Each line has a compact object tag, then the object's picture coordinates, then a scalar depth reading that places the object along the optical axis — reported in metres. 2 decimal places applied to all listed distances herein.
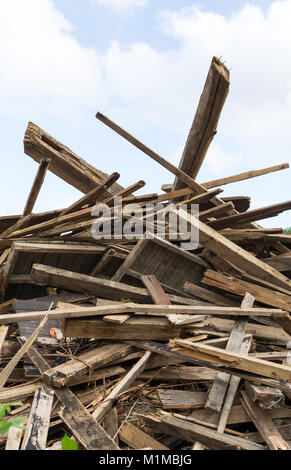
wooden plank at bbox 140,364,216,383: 4.27
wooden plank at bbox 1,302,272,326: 4.04
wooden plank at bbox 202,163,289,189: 6.89
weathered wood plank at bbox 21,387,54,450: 3.07
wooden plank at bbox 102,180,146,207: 6.12
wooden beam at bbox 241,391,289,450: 3.34
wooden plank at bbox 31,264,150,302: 5.43
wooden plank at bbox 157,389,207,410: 3.83
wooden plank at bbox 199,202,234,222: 6.62
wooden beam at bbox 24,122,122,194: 7.02
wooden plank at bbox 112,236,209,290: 5.67
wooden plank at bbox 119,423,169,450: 3.40
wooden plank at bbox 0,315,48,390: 3.61
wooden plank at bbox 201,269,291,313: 5.58
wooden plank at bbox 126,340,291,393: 3.78
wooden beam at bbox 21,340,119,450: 3.08
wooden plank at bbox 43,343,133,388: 3.84
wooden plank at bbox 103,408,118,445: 3.53
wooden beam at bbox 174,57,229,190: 5.29
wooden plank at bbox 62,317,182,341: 4.29
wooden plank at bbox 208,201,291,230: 6.79
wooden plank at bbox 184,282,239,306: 5.83
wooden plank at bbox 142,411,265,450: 3.32
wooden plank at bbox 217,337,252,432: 3.60
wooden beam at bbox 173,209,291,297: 4.95
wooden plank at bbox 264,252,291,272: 6.30
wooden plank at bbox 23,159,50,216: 5.68
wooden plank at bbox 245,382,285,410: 3.65
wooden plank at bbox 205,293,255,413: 3.77
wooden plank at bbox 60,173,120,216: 5.82
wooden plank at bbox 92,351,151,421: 3.62
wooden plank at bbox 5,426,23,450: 2.93
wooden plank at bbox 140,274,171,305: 5.29
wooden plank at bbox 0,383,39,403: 3.76
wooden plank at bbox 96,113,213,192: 6.23
